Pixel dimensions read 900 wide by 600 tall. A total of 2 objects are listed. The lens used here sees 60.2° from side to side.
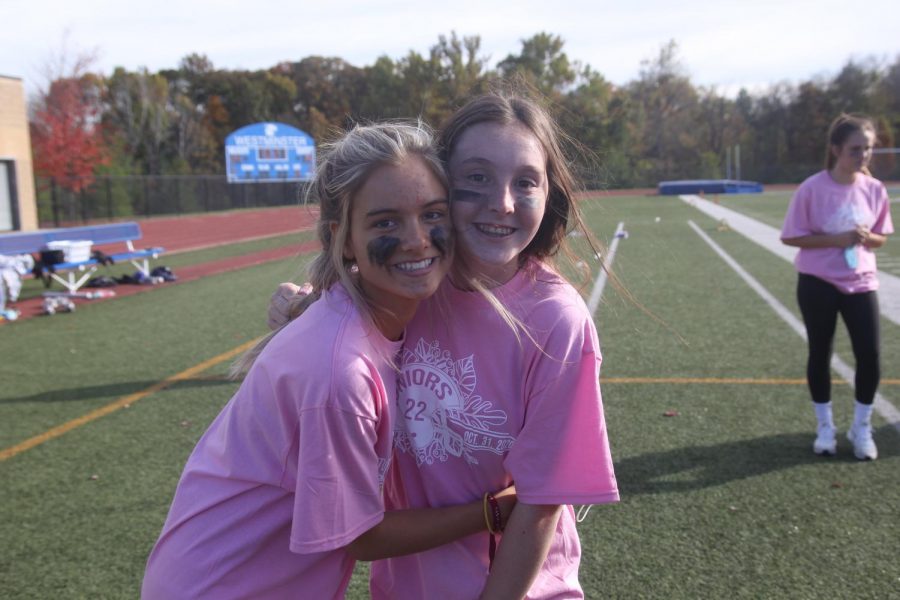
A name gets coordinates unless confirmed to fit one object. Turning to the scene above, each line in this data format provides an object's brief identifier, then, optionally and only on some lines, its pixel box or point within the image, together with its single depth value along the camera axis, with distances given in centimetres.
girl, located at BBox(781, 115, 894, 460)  458
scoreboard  4259
